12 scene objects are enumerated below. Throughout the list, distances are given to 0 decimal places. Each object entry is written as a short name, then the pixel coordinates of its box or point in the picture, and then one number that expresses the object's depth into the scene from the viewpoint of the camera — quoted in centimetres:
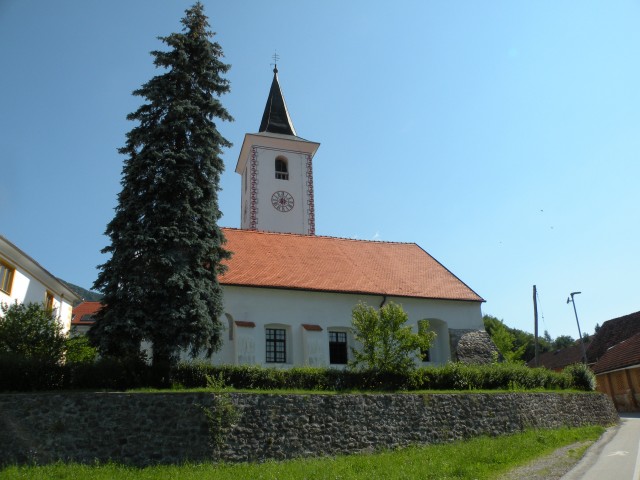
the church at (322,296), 2450
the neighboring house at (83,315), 4946
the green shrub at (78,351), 1849
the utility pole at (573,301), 3759
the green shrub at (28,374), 1655
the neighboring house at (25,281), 2394
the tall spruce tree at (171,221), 1822
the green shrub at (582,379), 2728
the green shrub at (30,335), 1812
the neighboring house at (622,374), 3541
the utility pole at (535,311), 3444
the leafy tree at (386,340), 2144
